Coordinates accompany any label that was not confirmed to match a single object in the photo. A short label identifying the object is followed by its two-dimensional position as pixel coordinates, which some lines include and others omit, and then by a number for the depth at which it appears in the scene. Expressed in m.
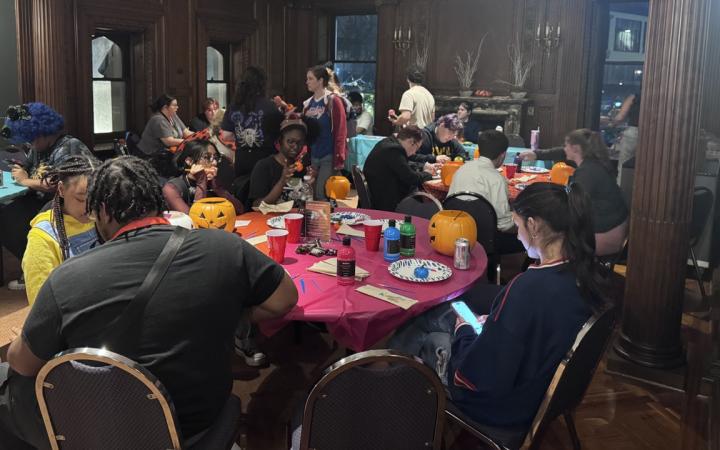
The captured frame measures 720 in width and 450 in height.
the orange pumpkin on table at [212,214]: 2.83
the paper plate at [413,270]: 2.51
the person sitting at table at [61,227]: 2.25
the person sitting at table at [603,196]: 4.02
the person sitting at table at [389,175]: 4.51
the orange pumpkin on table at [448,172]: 4.79
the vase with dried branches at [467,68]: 8.88
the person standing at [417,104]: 7.38
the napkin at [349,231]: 3.17
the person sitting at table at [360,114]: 8.50
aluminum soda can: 2.64
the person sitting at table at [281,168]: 3.75
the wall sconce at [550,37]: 8.29
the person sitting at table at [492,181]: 4.00
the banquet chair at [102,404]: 1.54
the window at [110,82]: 7.36
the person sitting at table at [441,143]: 5.61
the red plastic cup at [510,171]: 5.19
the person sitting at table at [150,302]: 1.59
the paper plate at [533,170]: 5.64
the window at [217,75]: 9.04
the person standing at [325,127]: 5.68
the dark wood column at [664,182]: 2.98
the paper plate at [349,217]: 3.38
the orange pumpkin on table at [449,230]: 2.80
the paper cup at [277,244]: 2.64
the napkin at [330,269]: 2.54
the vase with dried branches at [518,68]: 8.50
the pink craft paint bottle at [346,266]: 2.44
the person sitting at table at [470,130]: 7.82
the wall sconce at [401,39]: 9.32
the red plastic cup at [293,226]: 2.92
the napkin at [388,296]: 2.26
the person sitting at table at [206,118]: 7.91
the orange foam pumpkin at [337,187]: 4.32
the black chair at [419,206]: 3.74
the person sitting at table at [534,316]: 1.89
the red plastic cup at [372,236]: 2.88
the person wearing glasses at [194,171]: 3.24
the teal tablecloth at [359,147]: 7.92
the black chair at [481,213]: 3.62
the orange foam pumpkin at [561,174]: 4.85
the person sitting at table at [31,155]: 3.94
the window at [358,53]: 10.04
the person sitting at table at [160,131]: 6.80
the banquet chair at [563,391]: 1.82
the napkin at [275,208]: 3.58
